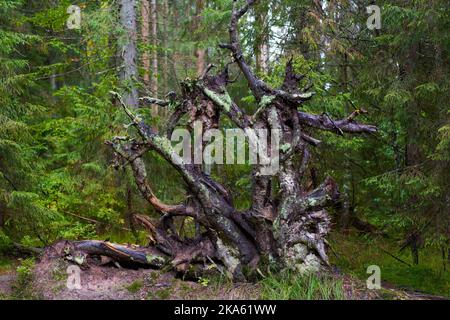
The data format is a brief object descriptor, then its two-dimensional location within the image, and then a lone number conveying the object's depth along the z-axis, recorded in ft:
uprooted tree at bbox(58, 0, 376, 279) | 21.06
